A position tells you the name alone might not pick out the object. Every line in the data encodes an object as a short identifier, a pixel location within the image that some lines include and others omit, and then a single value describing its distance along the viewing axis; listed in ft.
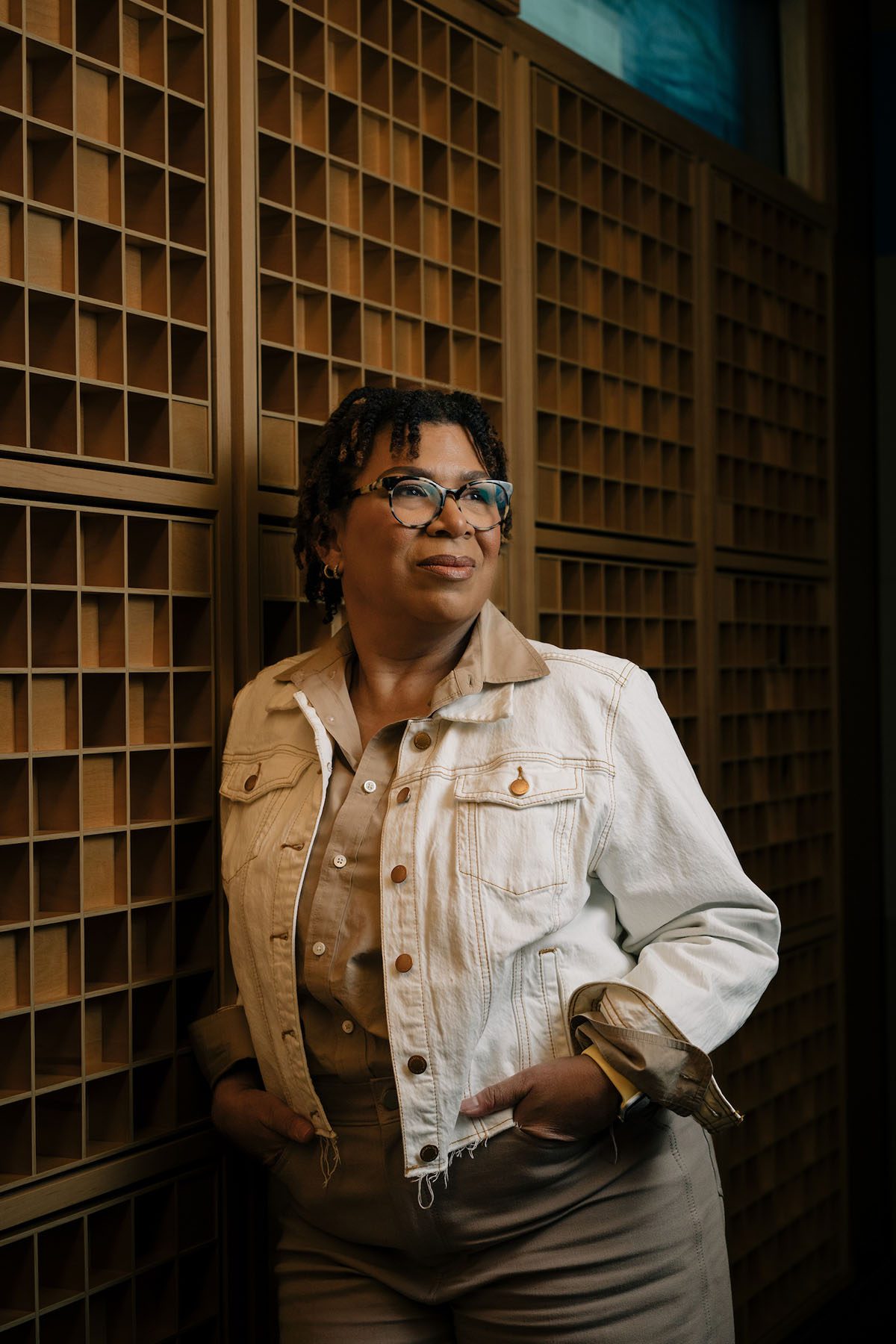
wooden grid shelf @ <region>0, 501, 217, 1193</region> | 5.48
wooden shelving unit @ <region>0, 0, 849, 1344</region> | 5.64
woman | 5.19
